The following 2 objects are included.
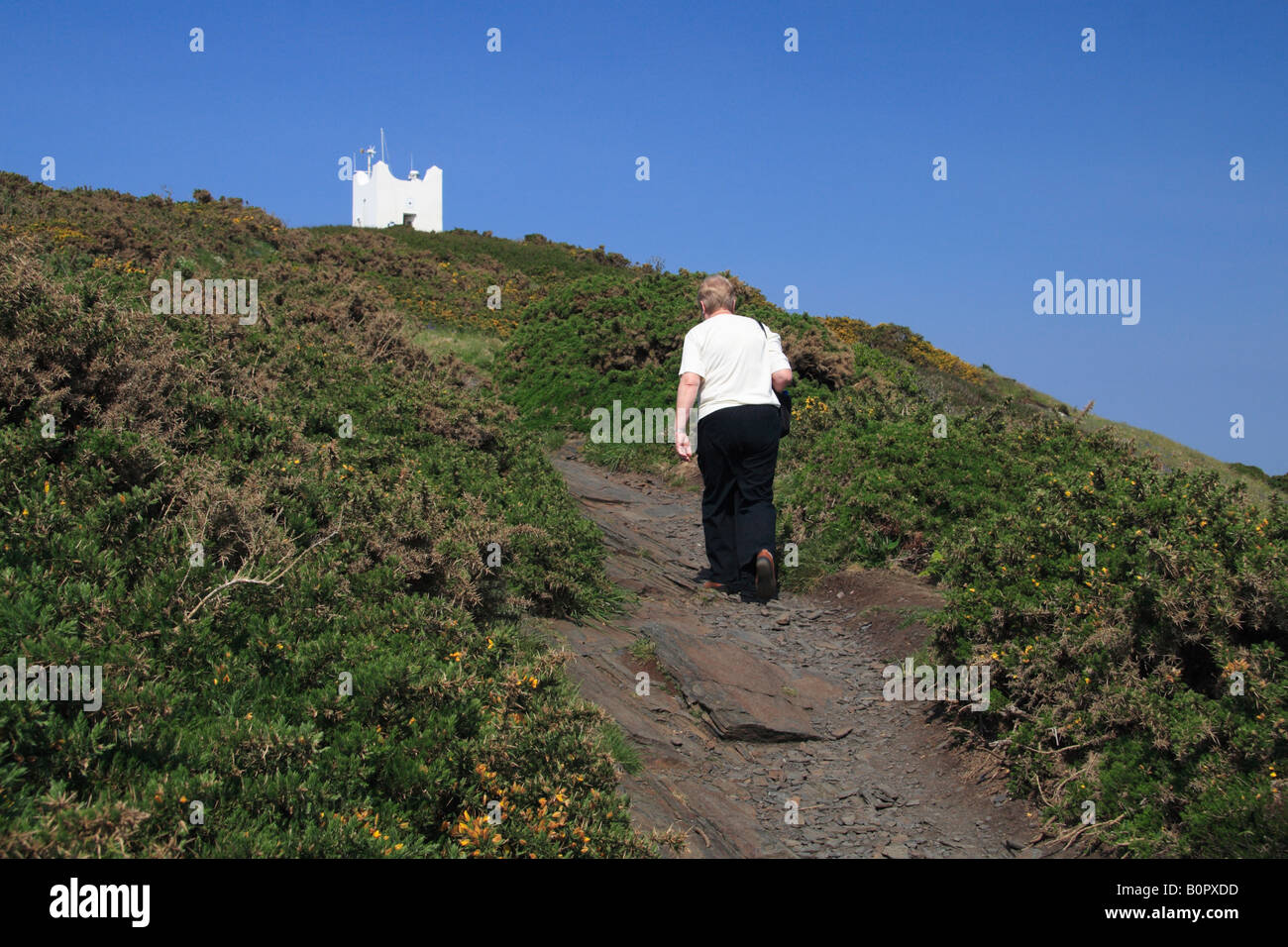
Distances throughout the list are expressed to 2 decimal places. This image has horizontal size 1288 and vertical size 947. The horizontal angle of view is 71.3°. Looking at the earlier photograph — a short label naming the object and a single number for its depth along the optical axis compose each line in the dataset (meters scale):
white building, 71.50
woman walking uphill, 7.95
